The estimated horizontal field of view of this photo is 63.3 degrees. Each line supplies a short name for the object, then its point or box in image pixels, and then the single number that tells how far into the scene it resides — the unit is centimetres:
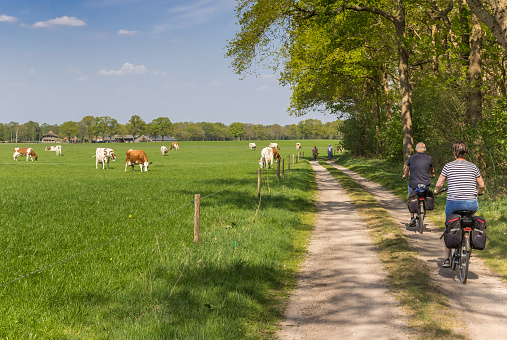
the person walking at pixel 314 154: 5979
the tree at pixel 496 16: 958
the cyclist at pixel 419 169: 1148
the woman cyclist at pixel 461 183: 750
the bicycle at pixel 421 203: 1134
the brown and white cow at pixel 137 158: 3688
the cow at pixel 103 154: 4206
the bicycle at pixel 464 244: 724
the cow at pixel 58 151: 7369
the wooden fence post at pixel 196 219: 836
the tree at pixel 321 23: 1733
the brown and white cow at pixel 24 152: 5816
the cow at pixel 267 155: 3865
